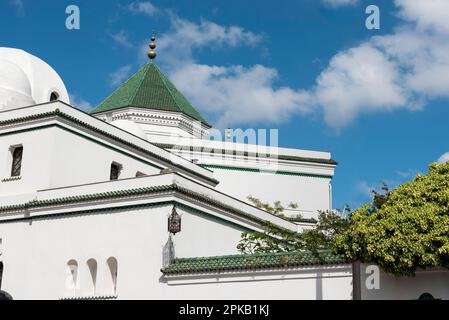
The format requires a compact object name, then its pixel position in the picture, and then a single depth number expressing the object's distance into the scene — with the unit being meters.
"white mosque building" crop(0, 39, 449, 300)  16.06
